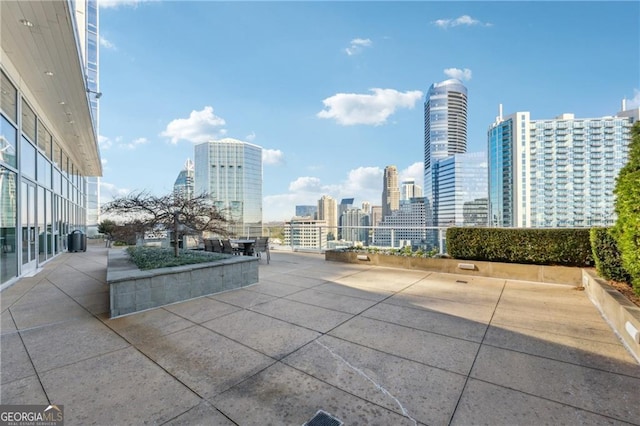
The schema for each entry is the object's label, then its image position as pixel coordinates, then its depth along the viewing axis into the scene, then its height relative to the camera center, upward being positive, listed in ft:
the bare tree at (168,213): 16.62 +0.20
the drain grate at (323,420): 5.37 -4.12
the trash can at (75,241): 39.70 -3.51
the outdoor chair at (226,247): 24.54 -2.89
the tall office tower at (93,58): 128.67 +76.16
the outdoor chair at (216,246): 25.92 -2.90
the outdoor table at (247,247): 27.12 -3.18
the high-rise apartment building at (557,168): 181.06 +31.40
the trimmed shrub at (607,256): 13.04 -2.23
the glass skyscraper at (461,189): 191.52 +18.10
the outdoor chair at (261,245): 27.09 -2.97
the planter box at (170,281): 12.14 -3.39
